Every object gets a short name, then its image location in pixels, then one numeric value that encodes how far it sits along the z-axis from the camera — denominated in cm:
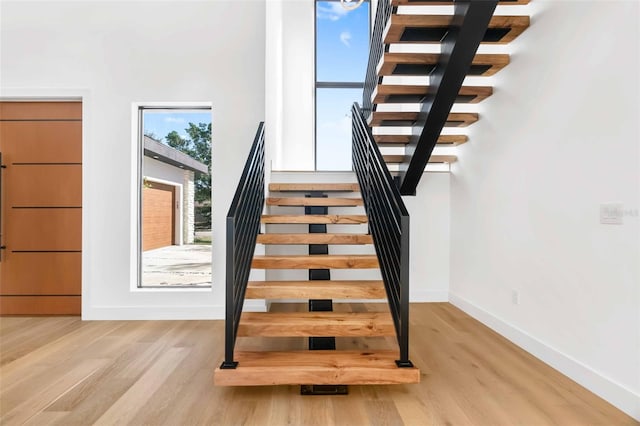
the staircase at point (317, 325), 202
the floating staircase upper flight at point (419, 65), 266
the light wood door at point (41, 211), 384
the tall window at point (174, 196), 389
